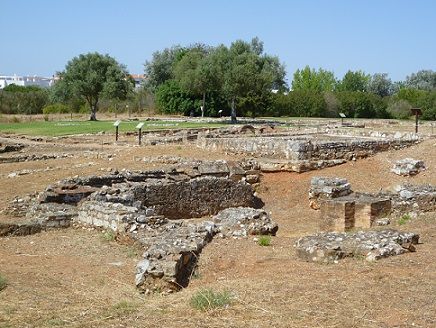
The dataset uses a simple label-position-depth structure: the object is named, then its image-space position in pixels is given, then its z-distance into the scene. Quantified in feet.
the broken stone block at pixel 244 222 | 35.86
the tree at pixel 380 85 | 351.05
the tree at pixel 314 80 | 316.60
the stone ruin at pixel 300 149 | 65.98
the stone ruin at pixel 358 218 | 28.19
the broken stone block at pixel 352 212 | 42.04
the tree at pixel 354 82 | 330.03
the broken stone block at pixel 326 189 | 50.89
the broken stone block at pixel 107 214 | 36.19
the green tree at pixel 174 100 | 180.75
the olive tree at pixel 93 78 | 163.53
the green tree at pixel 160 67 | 252.21
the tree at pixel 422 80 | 364.79
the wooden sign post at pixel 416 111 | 103.76
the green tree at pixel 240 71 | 144.25
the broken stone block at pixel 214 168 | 56.59
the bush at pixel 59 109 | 197.41
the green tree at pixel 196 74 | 151.74
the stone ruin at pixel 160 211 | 26.86
